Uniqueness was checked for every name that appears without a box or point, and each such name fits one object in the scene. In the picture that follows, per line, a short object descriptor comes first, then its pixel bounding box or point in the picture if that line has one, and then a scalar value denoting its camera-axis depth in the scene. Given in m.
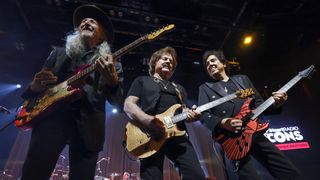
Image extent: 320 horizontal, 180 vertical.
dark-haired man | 2.20
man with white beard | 1.65
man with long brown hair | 2.10
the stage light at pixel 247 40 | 5.88
